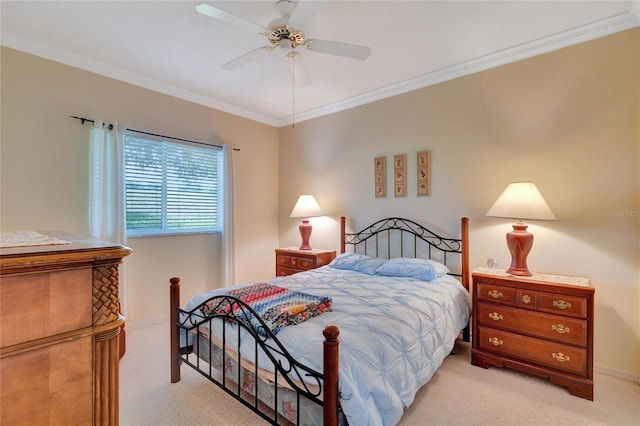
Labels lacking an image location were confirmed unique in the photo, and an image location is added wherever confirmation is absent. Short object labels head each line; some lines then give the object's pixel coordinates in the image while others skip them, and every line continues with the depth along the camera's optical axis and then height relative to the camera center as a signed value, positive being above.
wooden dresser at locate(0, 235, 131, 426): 0.55 -0.24
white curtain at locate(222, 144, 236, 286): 4.00 -0.16
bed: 1.42 -0.71
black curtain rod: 2.94 +0.90
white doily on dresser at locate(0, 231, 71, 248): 0.76 -0.07
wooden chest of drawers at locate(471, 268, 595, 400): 2.13 -0.85
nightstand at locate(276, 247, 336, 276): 3.79 -0.58
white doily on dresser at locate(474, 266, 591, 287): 2.26 -0.50
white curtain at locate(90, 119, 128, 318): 2.98 +0.28
